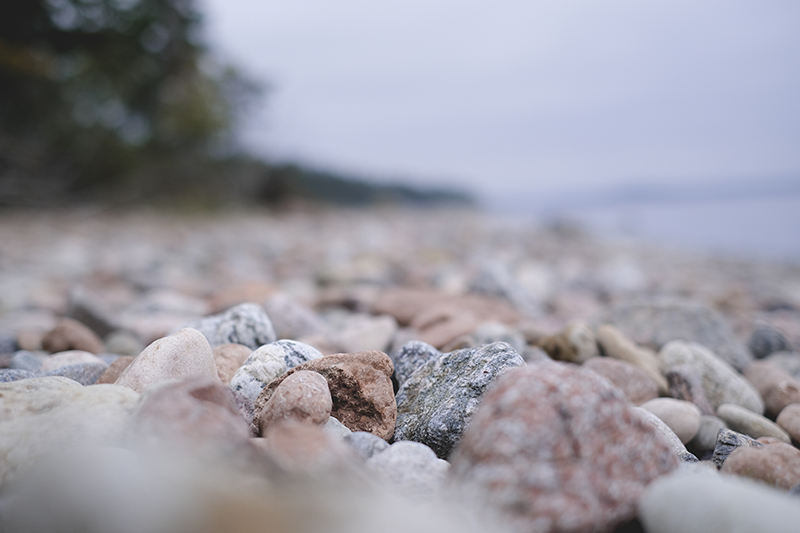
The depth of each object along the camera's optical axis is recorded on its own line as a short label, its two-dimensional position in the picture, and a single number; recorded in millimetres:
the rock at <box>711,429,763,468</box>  418
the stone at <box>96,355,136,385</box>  446
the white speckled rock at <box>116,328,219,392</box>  415
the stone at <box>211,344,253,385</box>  462
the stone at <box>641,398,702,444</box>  447
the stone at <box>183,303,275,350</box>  522
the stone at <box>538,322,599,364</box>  541
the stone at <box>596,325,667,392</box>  519
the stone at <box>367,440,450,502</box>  360
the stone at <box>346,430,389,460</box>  391
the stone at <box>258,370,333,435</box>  391
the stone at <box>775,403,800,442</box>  462
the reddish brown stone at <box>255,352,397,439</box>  426
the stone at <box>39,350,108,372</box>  480
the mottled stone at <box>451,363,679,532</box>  327
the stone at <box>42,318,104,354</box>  553
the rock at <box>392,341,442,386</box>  478
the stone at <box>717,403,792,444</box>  455
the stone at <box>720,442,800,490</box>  378
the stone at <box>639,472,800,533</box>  317
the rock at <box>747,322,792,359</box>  623
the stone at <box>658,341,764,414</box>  505
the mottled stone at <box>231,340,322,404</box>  437
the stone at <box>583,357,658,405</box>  492
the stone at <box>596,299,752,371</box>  599
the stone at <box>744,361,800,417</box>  508
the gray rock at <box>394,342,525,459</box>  409
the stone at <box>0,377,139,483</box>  351
